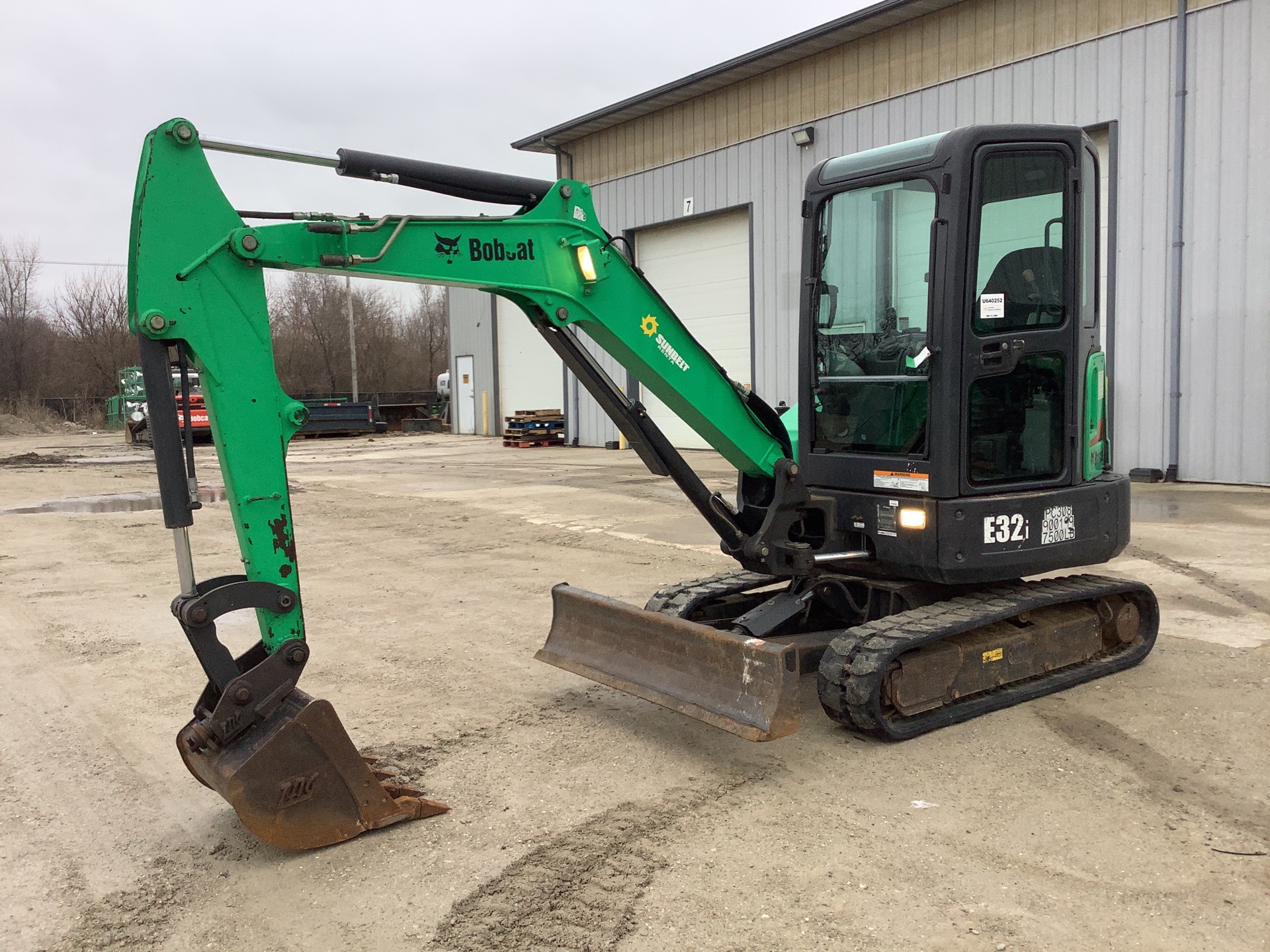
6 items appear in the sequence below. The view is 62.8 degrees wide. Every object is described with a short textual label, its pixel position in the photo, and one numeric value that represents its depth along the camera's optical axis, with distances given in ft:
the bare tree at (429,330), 215.51
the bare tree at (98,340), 168.76
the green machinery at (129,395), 112.06
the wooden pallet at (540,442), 90.55
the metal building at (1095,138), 45.96
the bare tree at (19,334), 169.89
